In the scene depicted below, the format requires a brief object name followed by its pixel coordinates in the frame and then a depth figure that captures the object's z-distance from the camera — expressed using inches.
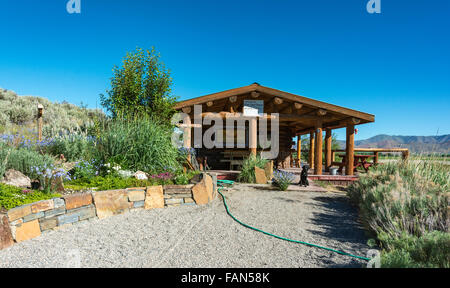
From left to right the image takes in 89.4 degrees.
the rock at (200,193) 189.9
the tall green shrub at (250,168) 301.0
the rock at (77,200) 135.8
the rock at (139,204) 169.2
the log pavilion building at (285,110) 327.0
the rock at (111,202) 151.1
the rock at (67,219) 132.4
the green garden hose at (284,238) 106.0
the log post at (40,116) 339.6
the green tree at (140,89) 315.0
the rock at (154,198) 174.2
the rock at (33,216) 116.8
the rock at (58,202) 130.0
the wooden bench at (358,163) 397.7
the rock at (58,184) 144.4
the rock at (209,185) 195.2
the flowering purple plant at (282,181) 256.8
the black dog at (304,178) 277.8
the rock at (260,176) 294.7
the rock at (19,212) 109.1
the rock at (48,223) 124.4
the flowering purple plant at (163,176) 188.9
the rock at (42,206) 120.3
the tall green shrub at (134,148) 200.4
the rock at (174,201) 183.0
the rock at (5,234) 105.6
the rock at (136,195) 166.8
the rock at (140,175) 187.3
